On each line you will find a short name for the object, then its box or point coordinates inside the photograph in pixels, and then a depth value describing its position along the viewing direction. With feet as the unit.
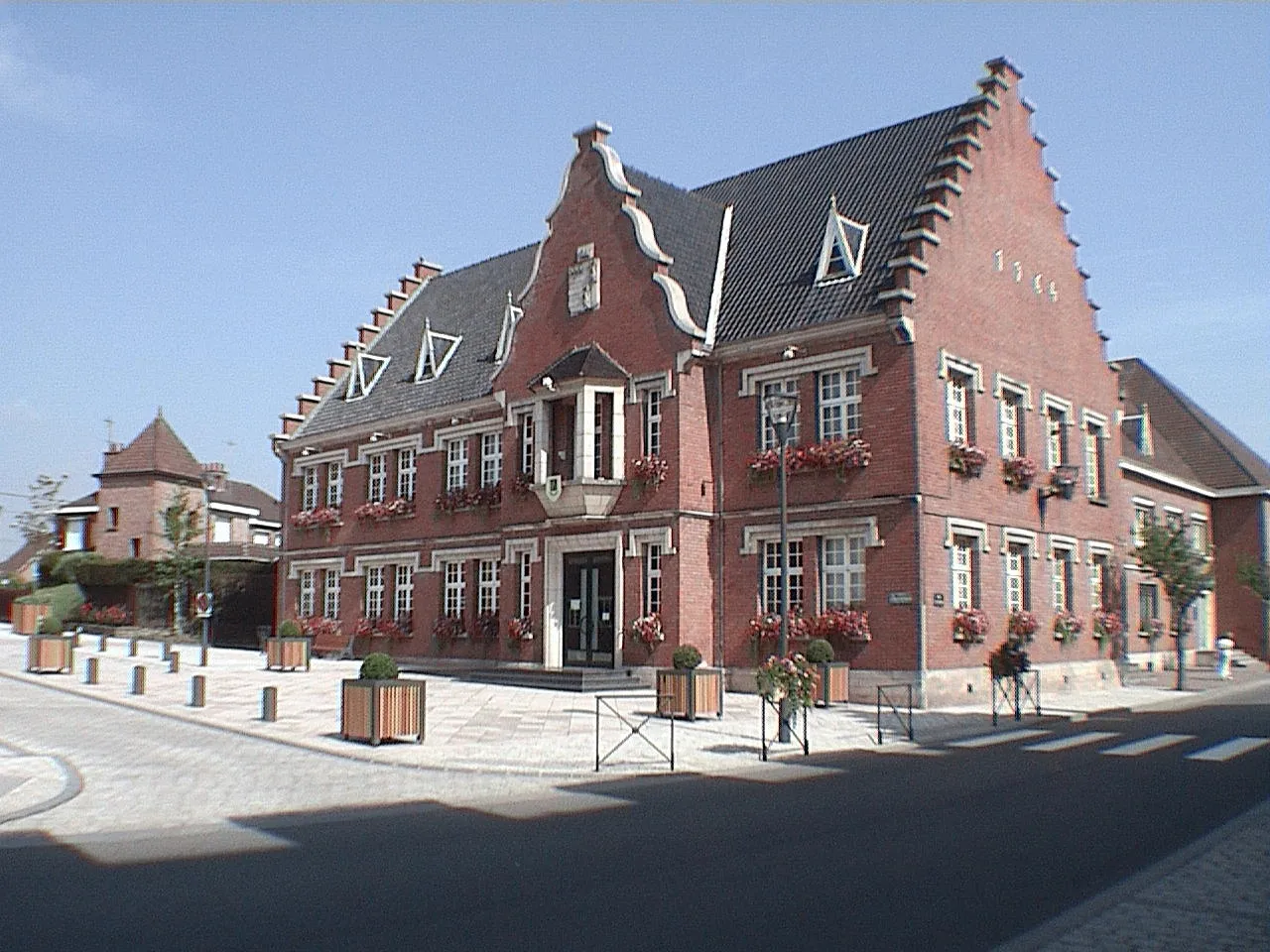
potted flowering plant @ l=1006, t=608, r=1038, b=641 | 83.61
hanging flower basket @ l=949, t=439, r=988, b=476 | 80.62
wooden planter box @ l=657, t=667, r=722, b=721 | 66.13
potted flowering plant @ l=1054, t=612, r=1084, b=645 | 90.48
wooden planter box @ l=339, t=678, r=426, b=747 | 55.93
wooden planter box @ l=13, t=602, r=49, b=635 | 153.89
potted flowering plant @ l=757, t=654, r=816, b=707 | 56.44
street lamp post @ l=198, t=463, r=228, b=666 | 108.58
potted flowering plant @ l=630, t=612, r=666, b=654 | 84.43
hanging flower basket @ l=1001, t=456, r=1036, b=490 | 86.79
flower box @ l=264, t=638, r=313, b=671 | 102.73
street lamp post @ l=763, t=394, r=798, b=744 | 57.77
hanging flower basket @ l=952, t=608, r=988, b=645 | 78.38
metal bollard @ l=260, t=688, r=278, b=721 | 65.00
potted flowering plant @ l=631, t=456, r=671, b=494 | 86.48
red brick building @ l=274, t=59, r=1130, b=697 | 79.20
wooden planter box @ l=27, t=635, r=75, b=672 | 99.71
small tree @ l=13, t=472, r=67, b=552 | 210.79
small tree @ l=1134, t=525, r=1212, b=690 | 97.71
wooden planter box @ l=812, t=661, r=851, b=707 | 73.41
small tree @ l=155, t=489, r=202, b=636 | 154.40
